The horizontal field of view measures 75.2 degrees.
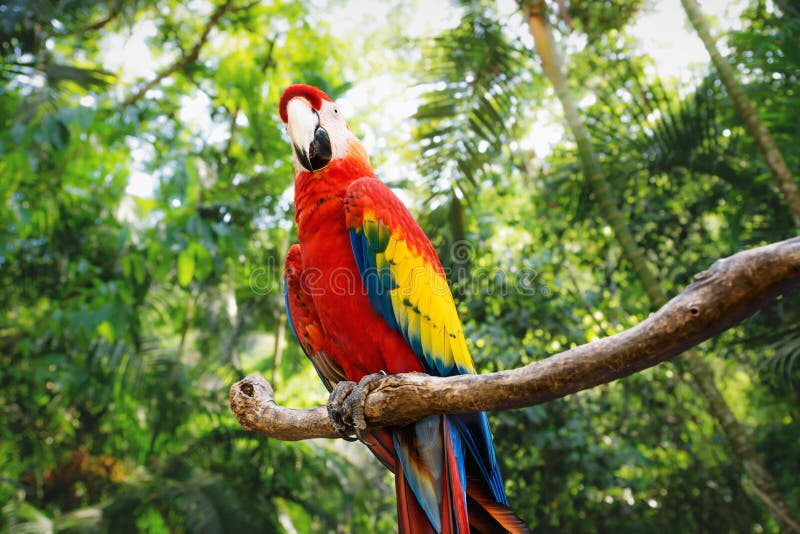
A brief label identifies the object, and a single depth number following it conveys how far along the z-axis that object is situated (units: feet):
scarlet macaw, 3.91
